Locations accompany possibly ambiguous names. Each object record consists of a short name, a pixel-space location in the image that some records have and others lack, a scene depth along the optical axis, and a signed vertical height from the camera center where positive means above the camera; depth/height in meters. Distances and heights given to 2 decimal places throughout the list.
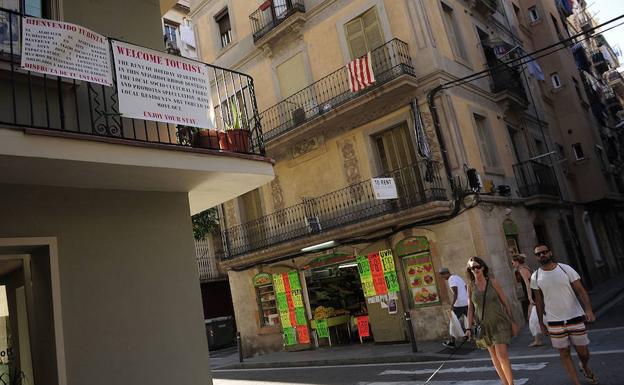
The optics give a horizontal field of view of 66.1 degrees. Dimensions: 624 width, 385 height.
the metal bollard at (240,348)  15.58 -1.41
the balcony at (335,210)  13.04 +2.26
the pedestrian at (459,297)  10.12 -0.75
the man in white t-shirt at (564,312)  5.63 -0.83
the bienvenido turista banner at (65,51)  4.62 +2.78
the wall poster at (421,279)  12.98 -0.30
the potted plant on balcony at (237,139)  6.18 +2.07
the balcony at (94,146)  4.29 +1.71
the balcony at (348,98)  13.30 +5.45
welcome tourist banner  5.27 +2.58
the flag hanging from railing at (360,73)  13.50 +5.66
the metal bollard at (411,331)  11.02 -1.39
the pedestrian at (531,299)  8.66 -0.86
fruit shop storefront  13.34 -0.36
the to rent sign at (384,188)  12.48 +2.21
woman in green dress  5.72 -0.72
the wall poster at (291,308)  15.95 -0.51
